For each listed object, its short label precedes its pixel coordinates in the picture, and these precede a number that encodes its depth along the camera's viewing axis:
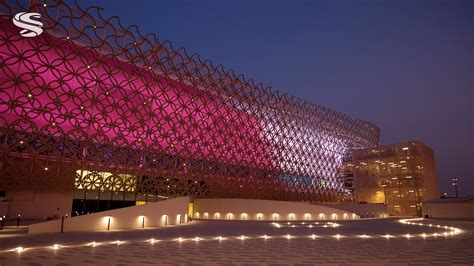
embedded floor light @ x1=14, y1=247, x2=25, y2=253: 9.52
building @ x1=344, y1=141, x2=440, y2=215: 47.88
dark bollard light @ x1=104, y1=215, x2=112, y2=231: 17.55
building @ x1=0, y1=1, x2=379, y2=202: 21.38
